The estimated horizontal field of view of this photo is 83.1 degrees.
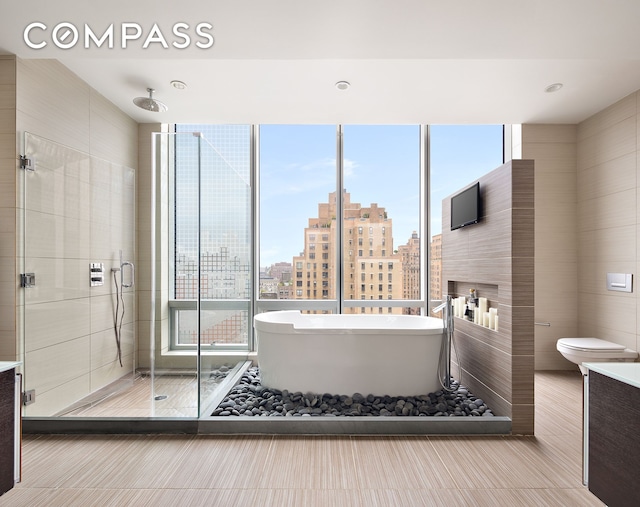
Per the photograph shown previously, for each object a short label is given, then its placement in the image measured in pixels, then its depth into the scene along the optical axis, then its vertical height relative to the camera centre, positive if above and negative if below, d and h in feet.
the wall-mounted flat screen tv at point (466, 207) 9.26 +1.33
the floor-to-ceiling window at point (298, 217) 13.53 +1.45
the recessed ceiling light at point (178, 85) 9.54 +4.58
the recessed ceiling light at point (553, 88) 9.85 +4.66
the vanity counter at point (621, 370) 4.14 -1.42
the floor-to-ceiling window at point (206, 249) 7.67 +0.17
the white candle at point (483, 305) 9.14 -1.25
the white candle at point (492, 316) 8.63 -1.46
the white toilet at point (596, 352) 10.08 -2.71
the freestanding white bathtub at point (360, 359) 9.25 -2.65
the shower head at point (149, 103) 10.20 +4.39
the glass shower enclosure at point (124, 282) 7.69 -0.61
